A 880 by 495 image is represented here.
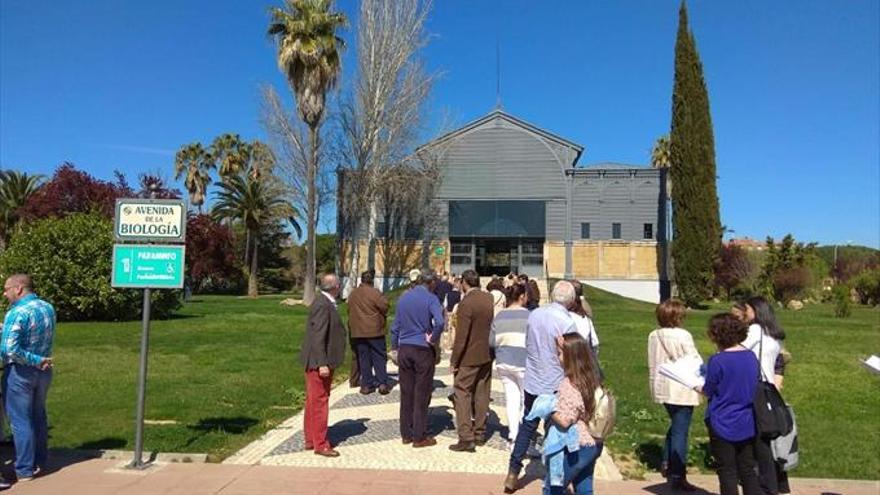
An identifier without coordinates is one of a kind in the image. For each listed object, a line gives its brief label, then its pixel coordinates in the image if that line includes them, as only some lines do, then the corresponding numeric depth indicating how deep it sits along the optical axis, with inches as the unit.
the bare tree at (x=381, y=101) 1600.6
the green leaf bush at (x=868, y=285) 1774.1
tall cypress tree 1574.8
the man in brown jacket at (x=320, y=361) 287.6
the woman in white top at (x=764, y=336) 234.8
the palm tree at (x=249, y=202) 1963.6
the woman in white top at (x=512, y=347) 289.3
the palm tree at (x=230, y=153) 2393.0
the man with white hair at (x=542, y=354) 239.1
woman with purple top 200.2
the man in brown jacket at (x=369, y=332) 446.3
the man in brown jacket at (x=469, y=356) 298.4
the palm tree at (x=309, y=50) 1301.7
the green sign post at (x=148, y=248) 274.4
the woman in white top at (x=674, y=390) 245.8
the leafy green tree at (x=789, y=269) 1833.2
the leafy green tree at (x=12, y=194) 1976.1
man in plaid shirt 242.4
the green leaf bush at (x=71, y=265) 901.8
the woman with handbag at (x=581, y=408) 188.7
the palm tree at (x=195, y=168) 2448.3
